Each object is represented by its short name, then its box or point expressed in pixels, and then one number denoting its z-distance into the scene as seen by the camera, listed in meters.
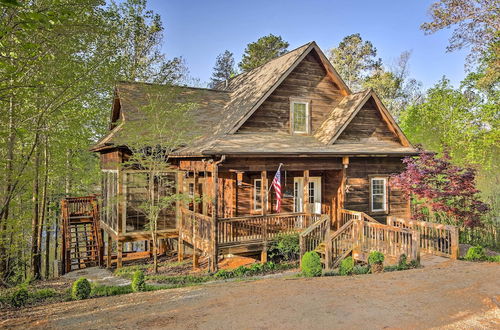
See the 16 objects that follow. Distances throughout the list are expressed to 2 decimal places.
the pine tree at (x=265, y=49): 37.34
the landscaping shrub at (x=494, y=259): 10.85
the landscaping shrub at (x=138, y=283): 8.81
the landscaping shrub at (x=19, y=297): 8.03
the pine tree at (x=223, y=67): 47.22
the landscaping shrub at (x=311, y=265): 9.66
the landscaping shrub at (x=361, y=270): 10.01
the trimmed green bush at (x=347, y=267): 9.93
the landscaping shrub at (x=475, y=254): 10.81
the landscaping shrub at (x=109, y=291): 8.62
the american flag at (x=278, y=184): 11.94
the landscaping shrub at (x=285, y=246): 12.03
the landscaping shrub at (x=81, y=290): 8.24
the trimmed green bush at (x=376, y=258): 9.84
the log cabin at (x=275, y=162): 11.82
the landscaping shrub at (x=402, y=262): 9.89
